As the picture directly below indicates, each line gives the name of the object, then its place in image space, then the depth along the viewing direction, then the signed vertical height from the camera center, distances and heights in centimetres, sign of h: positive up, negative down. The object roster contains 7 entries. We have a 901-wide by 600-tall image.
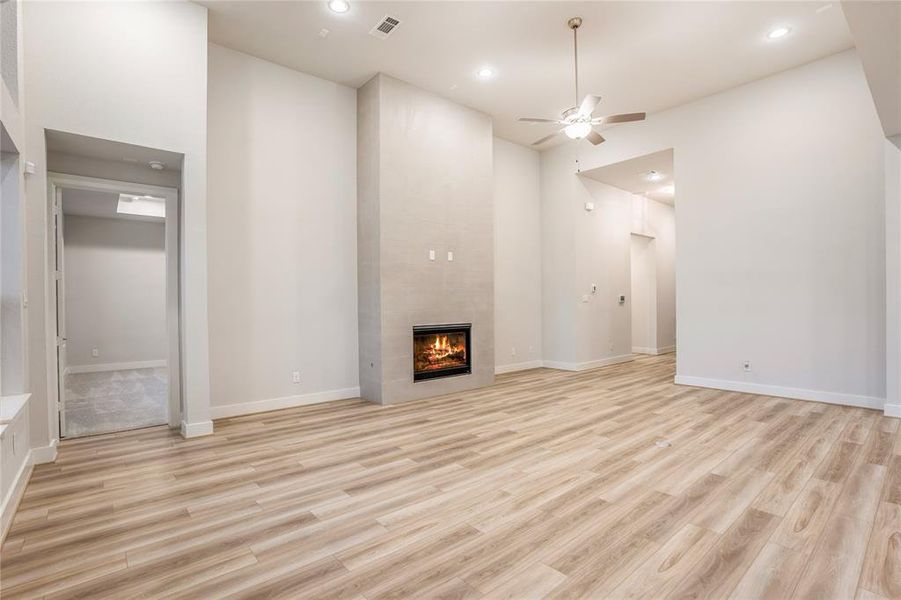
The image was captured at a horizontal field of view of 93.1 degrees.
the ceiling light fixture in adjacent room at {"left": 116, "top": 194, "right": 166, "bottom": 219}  764 +179
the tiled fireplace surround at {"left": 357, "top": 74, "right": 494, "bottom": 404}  513 +89
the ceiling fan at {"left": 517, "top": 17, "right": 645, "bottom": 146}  406 +176
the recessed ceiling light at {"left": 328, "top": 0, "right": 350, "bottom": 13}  388 +272
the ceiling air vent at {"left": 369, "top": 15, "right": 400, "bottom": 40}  416 +273
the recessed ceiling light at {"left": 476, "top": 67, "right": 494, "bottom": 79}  512 +275
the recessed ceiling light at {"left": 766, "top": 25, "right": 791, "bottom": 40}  431 +270
